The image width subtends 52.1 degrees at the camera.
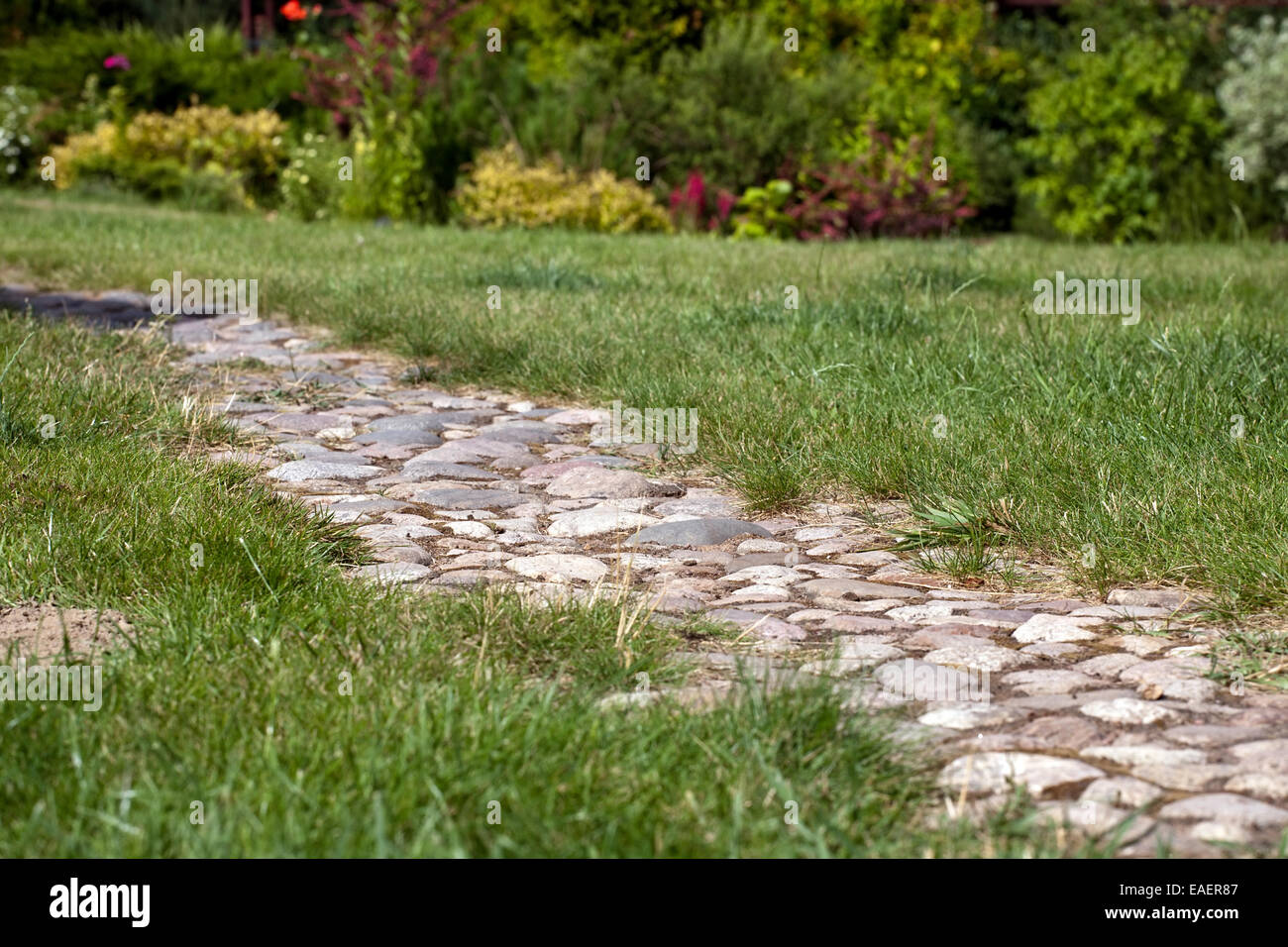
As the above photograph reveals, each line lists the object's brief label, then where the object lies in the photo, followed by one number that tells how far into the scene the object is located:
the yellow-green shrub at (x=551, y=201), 11.54
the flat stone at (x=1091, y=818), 1.77
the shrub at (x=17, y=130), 14.34
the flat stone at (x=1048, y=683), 2.31
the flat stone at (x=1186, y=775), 1.91
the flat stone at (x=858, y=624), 2.66
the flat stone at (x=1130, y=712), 2.16
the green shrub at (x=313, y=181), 12.39
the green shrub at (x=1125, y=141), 12.63
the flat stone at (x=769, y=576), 3.01
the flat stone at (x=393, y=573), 2.81
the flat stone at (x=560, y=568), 2.96
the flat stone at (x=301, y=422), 4.42
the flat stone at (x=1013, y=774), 1.91
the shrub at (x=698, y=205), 11.92
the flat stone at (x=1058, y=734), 2.07
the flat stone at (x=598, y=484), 3.78
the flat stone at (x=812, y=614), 2.74
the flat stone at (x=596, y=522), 3.38
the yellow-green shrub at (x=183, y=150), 13.84
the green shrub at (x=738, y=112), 12.39
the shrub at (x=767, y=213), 11.66
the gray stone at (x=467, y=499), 3.59
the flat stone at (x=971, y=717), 2.15
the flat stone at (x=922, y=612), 2.75
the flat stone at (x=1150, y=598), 2.75
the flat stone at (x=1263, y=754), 1.95
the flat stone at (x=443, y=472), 3.91
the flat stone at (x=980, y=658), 2.44
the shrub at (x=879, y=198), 11.85
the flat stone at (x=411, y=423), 4.50
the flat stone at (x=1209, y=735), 2.05
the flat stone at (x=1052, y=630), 2.59
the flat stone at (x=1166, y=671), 2.33
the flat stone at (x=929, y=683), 2.27
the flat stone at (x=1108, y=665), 2.38
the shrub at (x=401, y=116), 11.79
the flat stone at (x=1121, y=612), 2.68
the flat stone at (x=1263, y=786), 1.87
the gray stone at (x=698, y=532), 3.32
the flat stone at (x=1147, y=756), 1.99
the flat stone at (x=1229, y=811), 1.79
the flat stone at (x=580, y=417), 4.71
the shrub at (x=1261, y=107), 12.01
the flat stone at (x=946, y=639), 2.55
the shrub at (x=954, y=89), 13.14
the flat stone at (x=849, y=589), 2.91
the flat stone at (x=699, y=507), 3.59
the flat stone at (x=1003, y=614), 2.72
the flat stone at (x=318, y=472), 3.77
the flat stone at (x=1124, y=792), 1.87
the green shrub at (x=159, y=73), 15.13
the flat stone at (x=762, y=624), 2.61
